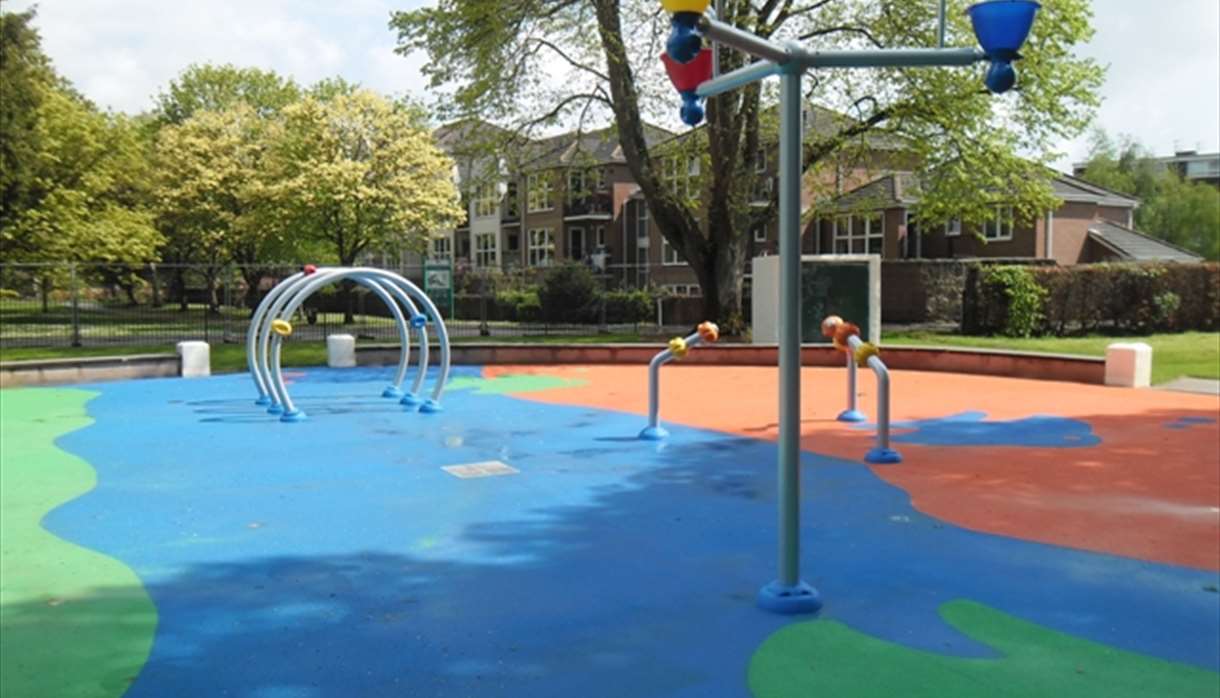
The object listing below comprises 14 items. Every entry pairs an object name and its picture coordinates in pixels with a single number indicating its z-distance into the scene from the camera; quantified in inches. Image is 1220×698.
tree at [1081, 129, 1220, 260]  2460.6
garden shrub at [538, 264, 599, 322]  1042.7
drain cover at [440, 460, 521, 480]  321.1
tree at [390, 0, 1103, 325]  820.6
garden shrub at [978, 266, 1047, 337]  936.3
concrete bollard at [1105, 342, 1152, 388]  548.1
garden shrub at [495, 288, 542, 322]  1089.4
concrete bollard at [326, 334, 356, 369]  737.0
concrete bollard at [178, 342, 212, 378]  676.7
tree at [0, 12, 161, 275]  1247.5
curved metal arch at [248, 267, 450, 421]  466.0
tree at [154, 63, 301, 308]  1434.2
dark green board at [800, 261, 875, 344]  788.0
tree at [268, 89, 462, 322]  1314.0
